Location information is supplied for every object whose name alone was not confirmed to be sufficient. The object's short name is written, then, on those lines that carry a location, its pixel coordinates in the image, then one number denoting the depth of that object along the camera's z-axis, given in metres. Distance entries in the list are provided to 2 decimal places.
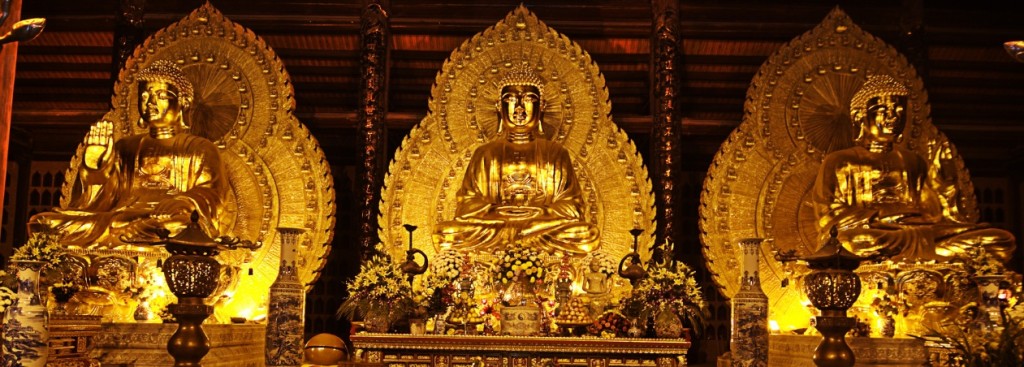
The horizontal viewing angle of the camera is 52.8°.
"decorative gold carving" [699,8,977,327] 8.76
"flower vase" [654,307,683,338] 7.13
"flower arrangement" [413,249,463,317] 7.27
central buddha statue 8.42
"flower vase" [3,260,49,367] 6.01
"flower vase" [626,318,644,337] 7.20
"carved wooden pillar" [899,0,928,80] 9.52
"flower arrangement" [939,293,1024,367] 4.86
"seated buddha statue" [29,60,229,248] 8.58
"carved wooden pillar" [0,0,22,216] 6.79
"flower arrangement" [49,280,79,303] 7.84
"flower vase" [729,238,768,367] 7.08
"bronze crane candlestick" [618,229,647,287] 7.43
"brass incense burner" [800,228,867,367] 5.68
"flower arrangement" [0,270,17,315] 6.05
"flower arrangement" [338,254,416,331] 7.15
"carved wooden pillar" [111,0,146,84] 9.45
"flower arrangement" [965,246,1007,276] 6.73
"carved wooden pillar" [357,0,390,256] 8.85
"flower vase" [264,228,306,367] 7.00
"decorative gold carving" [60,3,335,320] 8.82
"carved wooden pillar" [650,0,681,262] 8.91
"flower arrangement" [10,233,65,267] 6.27
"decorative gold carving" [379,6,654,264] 8.80
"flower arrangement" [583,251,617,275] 7.93
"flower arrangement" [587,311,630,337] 7.32
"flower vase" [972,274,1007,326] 6.52
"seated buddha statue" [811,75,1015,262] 8.60
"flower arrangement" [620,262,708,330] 7.15
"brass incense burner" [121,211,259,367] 5.80
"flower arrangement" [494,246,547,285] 7.35
